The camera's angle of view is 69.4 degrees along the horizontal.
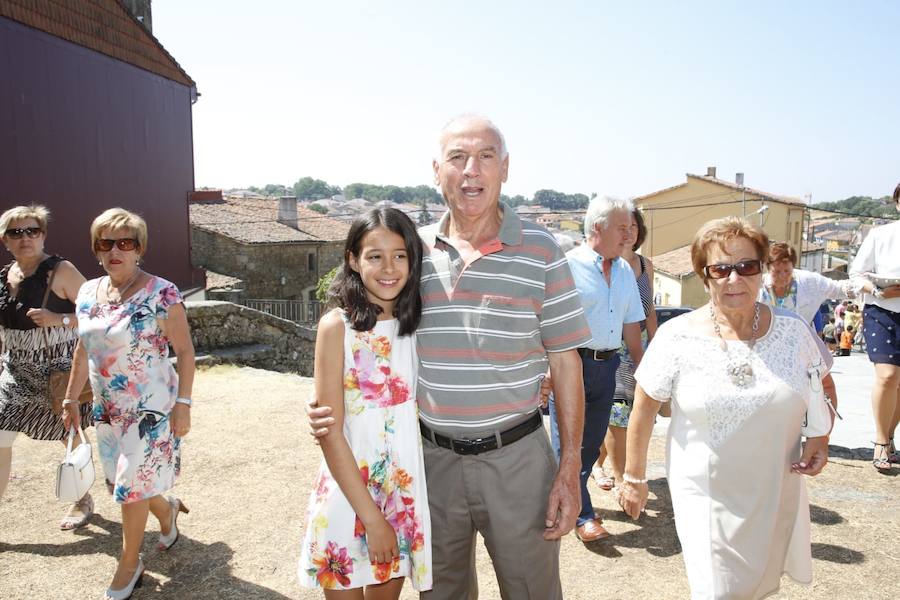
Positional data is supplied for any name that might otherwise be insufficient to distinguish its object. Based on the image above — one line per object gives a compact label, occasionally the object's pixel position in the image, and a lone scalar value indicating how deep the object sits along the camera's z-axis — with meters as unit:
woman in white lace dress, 2.27
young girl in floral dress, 2.11
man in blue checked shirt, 3.58
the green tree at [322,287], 27.95
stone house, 28.30
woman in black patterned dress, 3.71
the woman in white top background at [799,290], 4.61
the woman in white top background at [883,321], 4.37
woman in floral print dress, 3.10
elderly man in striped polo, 2.21
